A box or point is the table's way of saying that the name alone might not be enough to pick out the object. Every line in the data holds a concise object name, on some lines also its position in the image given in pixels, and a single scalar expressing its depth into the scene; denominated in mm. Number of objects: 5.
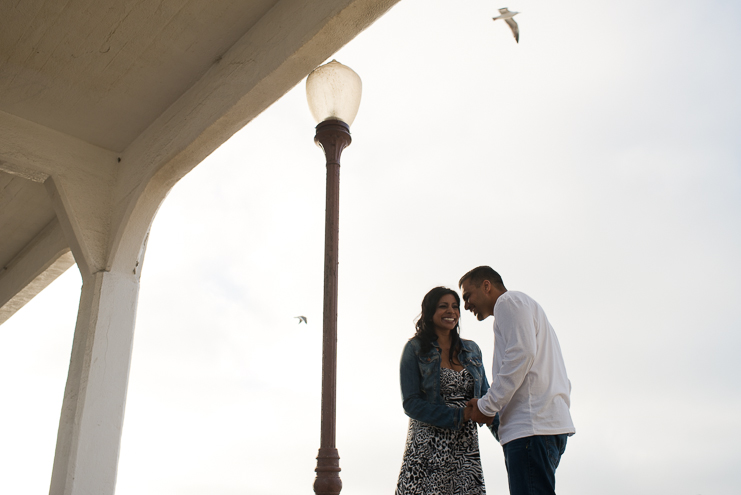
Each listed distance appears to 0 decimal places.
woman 2887
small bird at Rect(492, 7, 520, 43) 4098
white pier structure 3639
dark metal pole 2666
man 2465
